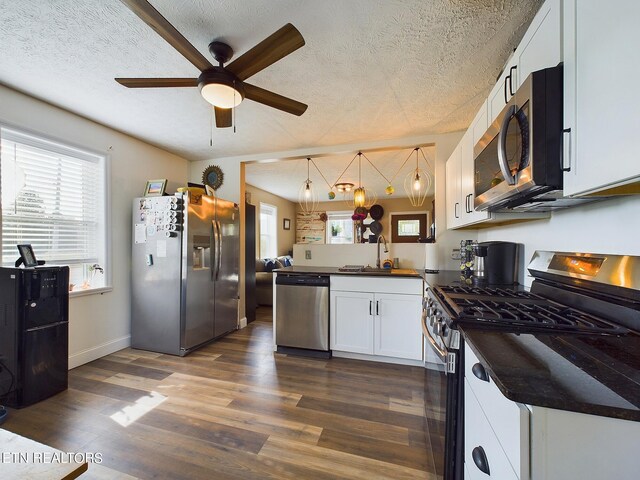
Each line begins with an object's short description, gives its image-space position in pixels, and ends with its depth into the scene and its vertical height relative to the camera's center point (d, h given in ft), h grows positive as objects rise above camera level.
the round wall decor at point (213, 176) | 12.91 +2.98
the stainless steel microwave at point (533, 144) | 3.13 +1.19
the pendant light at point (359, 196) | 11.29 +1.79
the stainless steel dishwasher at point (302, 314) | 9.39 -2.67
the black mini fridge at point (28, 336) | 6.56 -2.47
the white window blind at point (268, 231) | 21.52 +0.65
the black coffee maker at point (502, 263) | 6.26 -0.55
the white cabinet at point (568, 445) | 1.72 -1.37
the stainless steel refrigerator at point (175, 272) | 9.59 -1.26
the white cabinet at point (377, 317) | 8.57 -2.57
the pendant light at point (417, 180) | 10.01 +3.91
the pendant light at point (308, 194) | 11.40 +3.07
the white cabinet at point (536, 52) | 3.28 +2.68
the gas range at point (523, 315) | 3.09 -1.00
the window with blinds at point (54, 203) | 7.43 +1.09
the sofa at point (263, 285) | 17.01 -2.93
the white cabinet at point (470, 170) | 5.95 +1.77
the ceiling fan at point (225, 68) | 4.11 +3.14
